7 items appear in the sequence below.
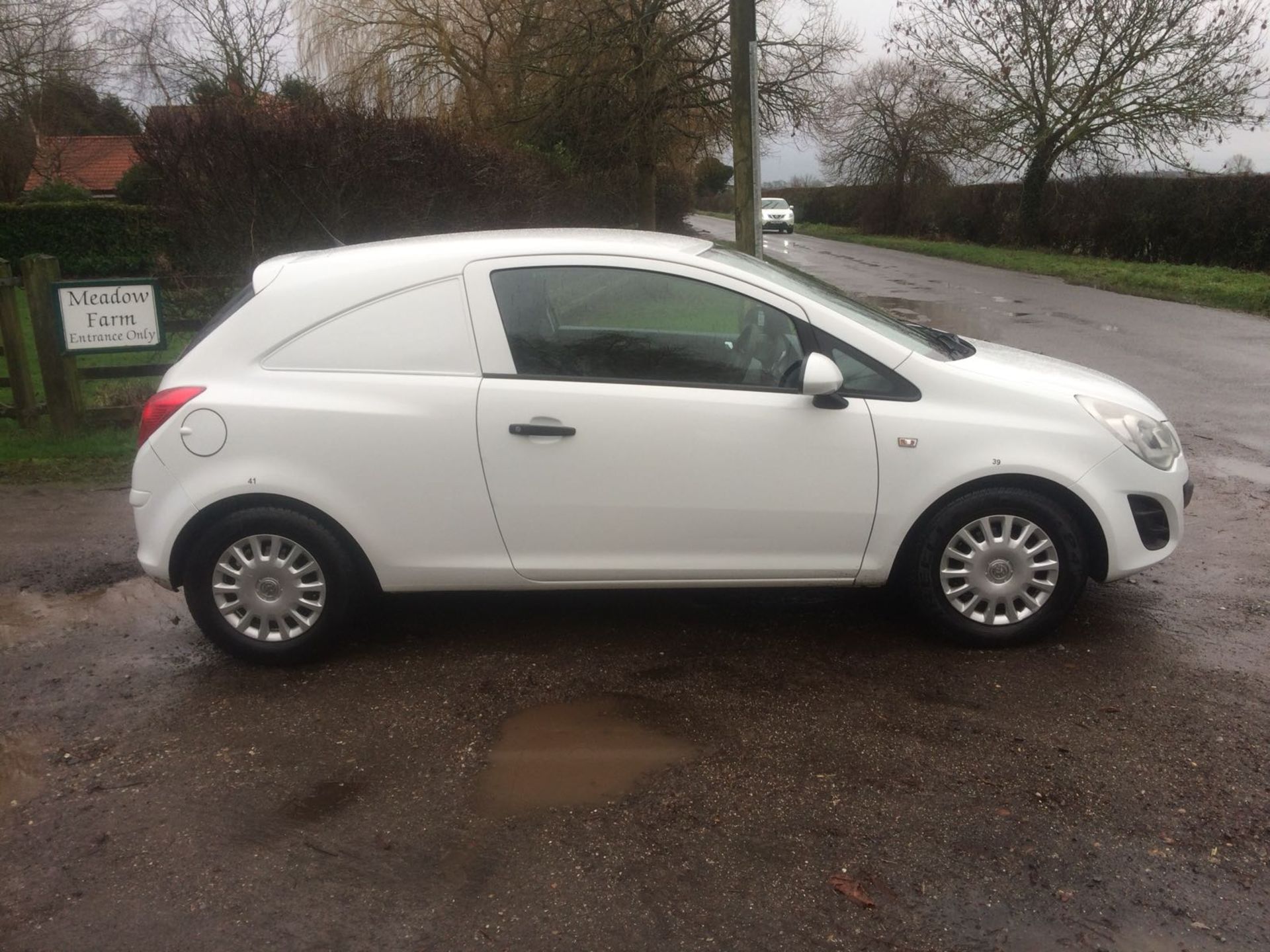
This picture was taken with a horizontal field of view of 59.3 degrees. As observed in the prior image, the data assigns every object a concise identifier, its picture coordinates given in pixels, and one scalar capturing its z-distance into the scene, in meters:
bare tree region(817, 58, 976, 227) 39.41
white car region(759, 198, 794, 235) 45.28
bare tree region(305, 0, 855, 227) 20.95
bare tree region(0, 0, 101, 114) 24.02
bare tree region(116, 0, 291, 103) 29.05
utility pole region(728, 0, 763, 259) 11.73
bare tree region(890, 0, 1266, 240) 27.67
